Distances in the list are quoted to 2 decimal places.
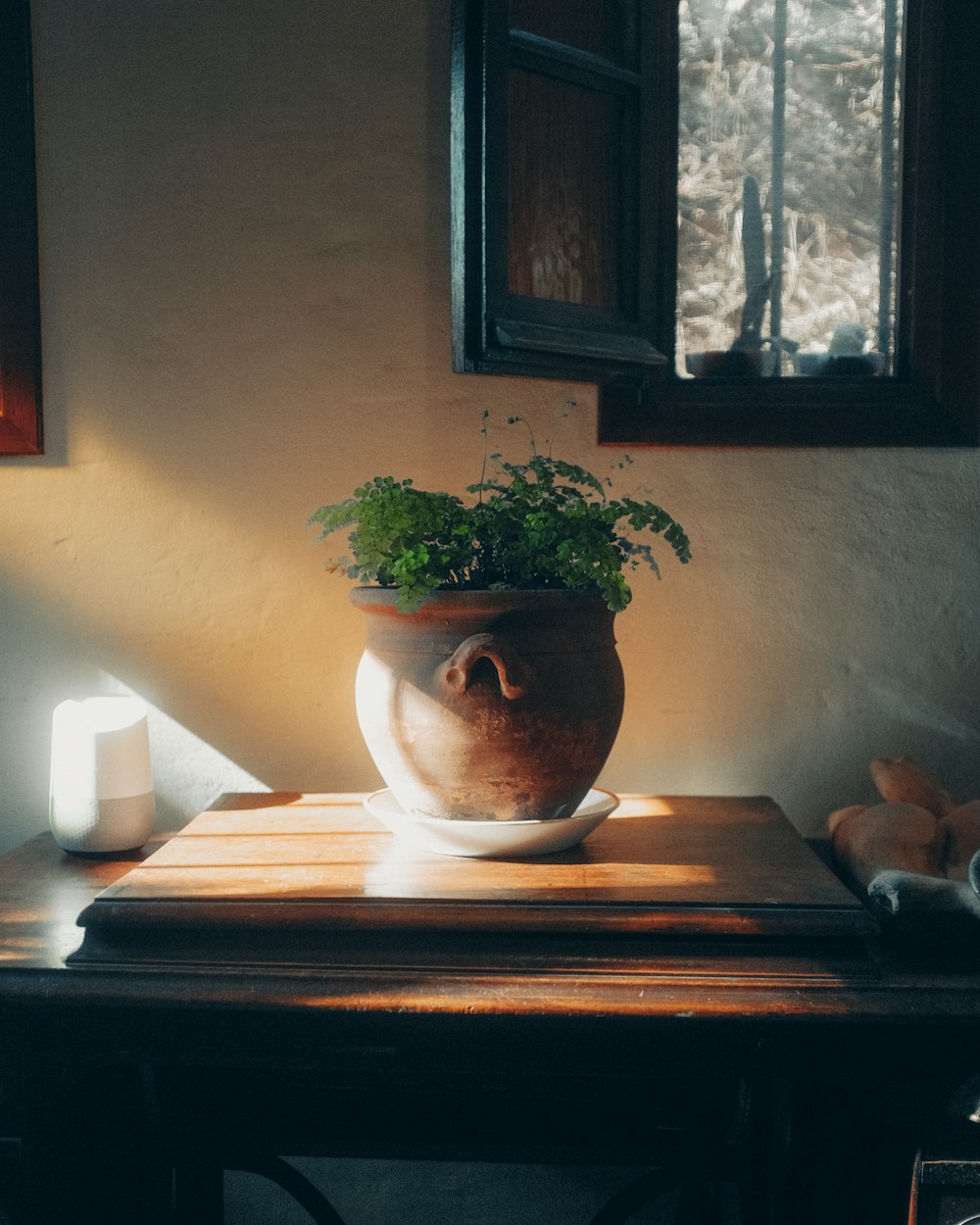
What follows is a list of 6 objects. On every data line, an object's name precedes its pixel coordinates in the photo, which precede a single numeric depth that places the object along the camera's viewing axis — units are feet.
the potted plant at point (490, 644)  4.69
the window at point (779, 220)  5.91
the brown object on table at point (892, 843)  5.14
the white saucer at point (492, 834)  4.81
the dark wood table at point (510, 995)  4.02
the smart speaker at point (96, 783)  5.64
